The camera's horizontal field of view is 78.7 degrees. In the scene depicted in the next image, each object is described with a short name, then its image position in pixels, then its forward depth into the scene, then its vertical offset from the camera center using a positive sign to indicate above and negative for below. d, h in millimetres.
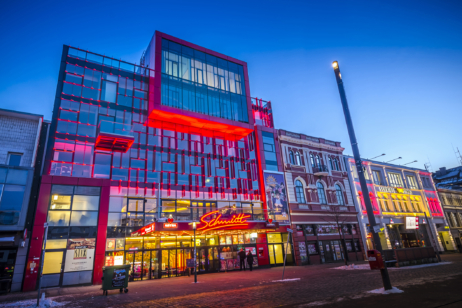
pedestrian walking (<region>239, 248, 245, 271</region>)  26750 -263
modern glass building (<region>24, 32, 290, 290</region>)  21891 +8384
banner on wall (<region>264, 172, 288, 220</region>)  32531 +6462
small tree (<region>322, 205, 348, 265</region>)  35250 +3771
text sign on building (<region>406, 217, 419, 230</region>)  42812 +2703
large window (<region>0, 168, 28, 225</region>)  19406 +5133
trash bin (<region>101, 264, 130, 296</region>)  14434 -702
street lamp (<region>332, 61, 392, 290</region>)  11001 +3449
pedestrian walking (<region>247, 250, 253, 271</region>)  26359 -490
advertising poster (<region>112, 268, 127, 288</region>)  14670 -738
